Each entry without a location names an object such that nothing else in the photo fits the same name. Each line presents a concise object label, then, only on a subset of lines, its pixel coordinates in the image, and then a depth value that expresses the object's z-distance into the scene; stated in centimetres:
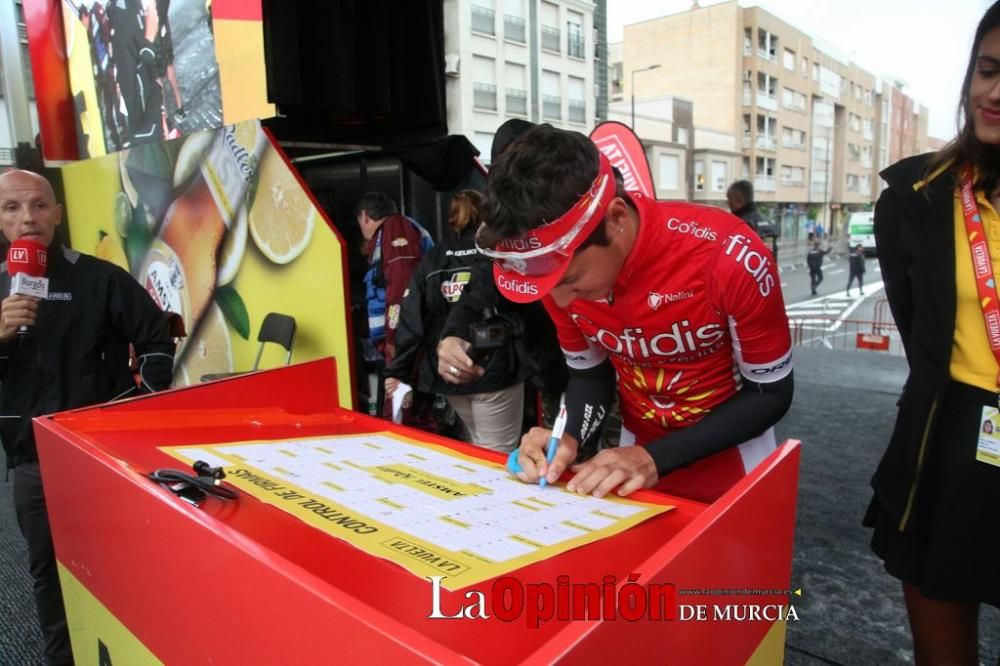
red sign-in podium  63
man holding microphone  201
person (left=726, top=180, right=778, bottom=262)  488
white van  2311
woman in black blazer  107
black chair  402
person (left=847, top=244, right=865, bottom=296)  1567
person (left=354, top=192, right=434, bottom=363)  384
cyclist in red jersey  107
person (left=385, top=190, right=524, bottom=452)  306
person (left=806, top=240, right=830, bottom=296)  1695
